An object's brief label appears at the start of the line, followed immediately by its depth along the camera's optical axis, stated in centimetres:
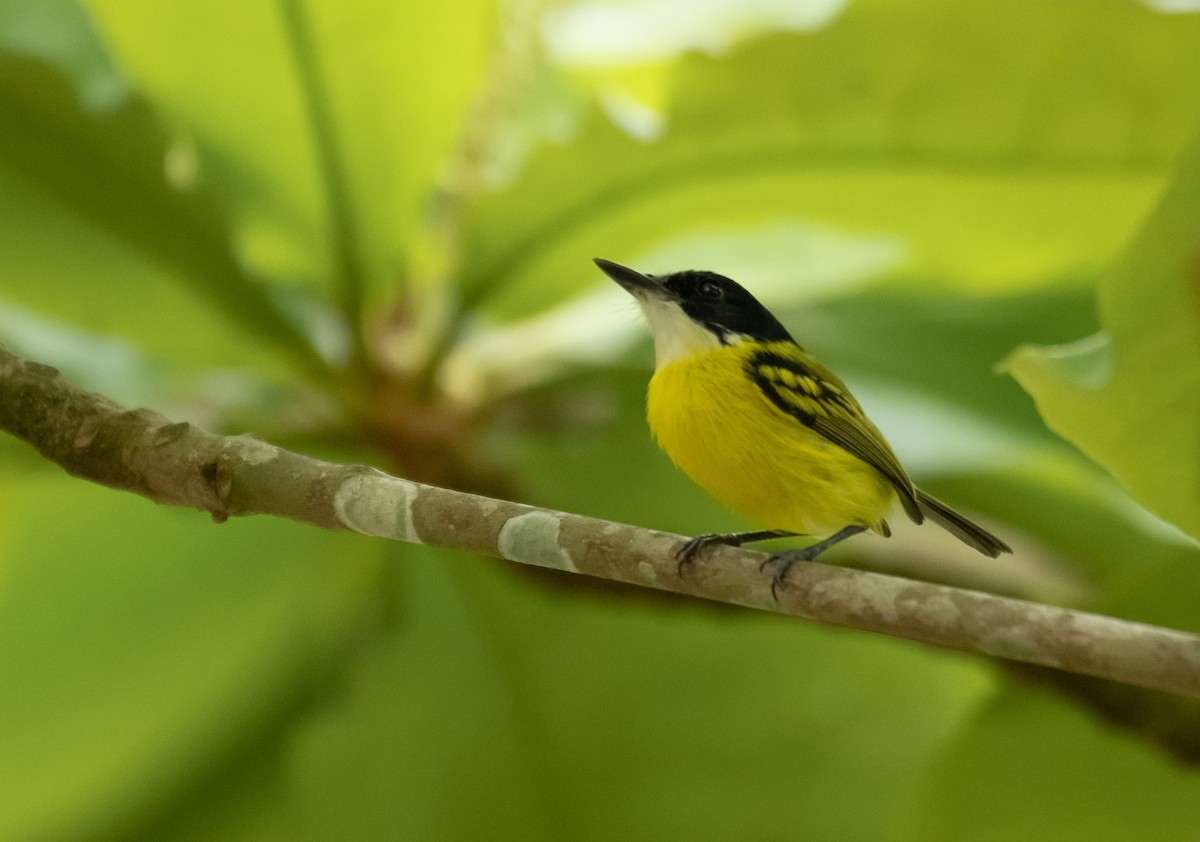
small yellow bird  250
